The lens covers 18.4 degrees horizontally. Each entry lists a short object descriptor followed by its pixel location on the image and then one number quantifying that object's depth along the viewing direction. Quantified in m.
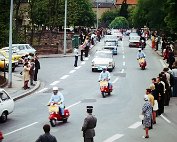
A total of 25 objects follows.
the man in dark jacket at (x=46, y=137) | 14.01
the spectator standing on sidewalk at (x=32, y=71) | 34.64
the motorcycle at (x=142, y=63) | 44.19
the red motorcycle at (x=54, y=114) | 22.23
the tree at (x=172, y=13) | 41.74
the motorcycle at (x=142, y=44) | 69.50
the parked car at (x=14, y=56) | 44.58
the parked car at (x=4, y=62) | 41.56
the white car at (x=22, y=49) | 47.91
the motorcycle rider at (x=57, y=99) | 22.30
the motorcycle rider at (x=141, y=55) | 44.09
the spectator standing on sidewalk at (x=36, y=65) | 36.74
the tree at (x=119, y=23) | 160.75
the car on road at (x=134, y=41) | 73.56
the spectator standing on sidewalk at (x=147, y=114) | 20.10
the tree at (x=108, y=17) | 180.88
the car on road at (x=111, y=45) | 59.66
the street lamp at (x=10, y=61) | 33.97
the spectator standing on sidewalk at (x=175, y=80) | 30.26
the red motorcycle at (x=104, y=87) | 30.36
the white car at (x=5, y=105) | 23.41
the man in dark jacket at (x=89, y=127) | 16.70
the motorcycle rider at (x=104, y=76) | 30.42
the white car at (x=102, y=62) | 42.56
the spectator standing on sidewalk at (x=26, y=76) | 33.41
